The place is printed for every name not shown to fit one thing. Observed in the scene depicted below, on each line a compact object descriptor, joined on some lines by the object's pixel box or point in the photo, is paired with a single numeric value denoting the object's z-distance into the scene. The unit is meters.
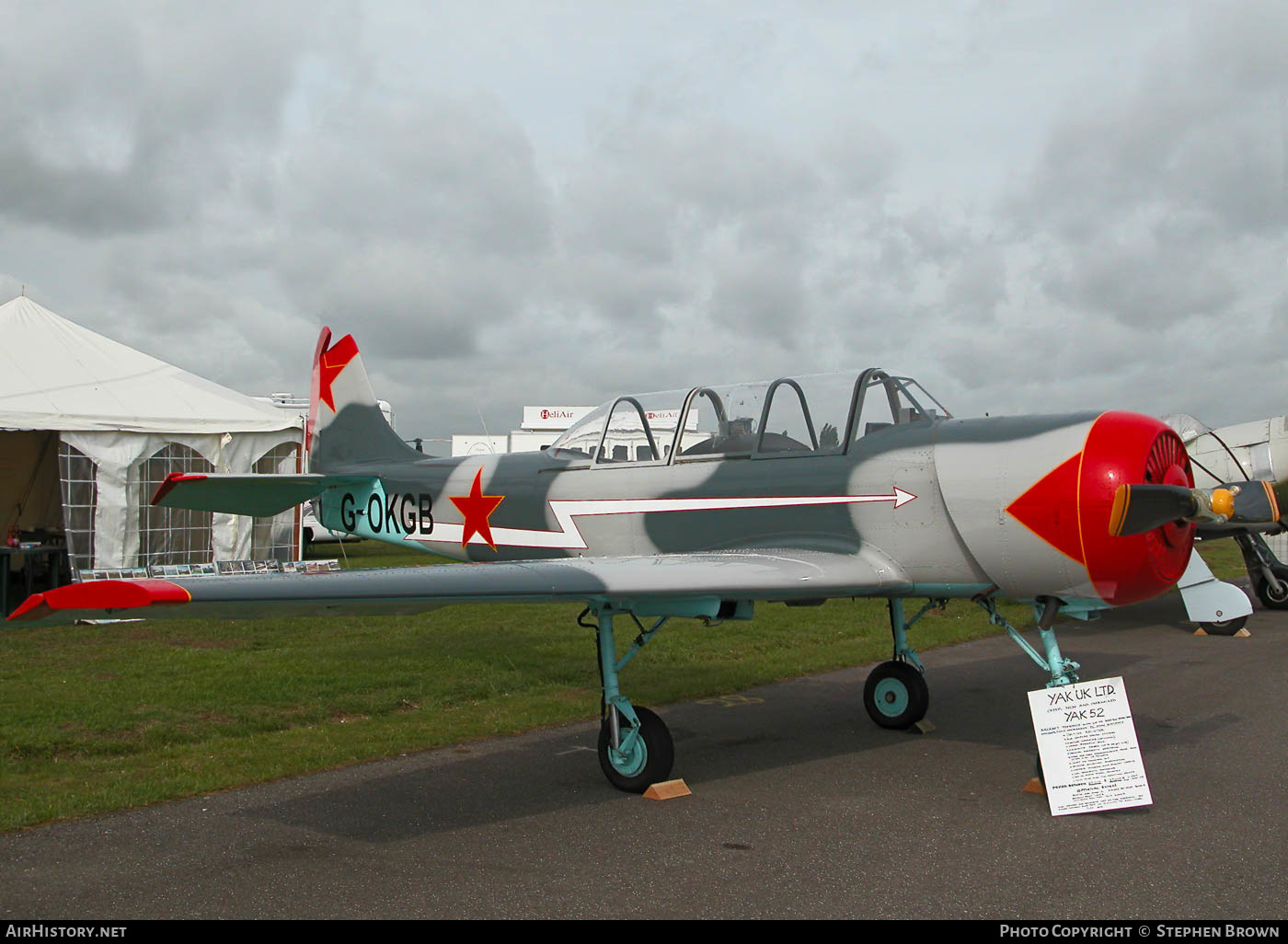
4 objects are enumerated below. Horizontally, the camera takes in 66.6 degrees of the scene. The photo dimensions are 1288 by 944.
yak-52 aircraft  4.90
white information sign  5.00
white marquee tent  15.68
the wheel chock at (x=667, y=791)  5.50
